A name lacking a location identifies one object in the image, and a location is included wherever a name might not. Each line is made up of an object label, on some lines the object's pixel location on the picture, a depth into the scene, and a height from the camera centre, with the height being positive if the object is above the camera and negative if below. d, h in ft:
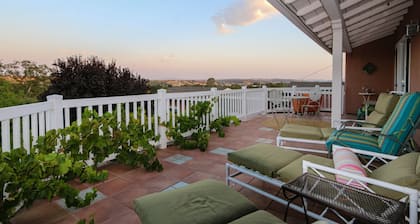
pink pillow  5.37 -1.51
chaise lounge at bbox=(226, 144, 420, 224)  4.48 -1.78
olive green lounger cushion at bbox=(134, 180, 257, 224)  4.41 -2.07
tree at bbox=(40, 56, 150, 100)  20.54 +1.91
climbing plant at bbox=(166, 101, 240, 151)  13.74 -1.70
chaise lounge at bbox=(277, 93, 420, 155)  8.30 -1.36
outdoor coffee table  4.09 -1.86
